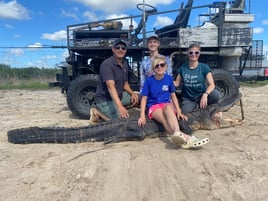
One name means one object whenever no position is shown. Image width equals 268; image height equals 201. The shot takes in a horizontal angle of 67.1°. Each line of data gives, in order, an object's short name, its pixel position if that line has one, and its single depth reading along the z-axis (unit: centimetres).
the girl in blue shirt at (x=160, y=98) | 285
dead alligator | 294
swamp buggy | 438
